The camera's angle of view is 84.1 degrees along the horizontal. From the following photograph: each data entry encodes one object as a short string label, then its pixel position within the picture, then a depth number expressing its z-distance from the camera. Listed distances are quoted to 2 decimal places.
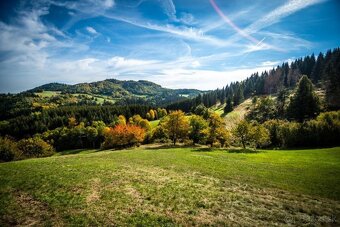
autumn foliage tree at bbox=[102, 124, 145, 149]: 71.12
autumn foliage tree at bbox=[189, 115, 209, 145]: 65.81
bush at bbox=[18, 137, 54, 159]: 69.94
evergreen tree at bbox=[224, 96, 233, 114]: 129.88
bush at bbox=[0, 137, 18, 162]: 54.34
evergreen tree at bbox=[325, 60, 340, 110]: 80.99
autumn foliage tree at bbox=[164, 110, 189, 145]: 64.62
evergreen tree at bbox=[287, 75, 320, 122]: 78.25
